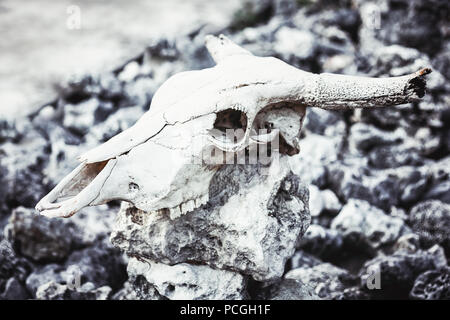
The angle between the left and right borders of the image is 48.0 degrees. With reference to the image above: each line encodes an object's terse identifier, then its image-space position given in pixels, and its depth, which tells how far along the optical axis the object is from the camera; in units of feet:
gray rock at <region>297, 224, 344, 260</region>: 13.05
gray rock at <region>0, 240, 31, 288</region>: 11.71
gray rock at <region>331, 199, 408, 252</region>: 13.48
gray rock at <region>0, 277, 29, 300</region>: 11.14
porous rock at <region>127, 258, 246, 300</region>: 8.55
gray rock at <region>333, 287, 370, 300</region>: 11.21
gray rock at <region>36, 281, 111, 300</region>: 10.77
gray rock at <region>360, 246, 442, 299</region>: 11.70
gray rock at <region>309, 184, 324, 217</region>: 14.08
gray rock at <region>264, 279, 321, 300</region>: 9.44
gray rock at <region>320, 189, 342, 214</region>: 14.23
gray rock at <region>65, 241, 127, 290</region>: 11.85
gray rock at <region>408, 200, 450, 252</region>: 13.58
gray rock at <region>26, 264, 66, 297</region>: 11.60
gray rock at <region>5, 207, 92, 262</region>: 11.96
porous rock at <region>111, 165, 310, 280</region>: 8.23
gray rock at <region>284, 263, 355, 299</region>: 11.37
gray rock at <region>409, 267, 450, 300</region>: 11.21
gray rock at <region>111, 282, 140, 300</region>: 10.81
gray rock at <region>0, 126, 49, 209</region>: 13.98
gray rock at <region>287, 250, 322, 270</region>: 12.46
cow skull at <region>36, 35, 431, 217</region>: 7.59
